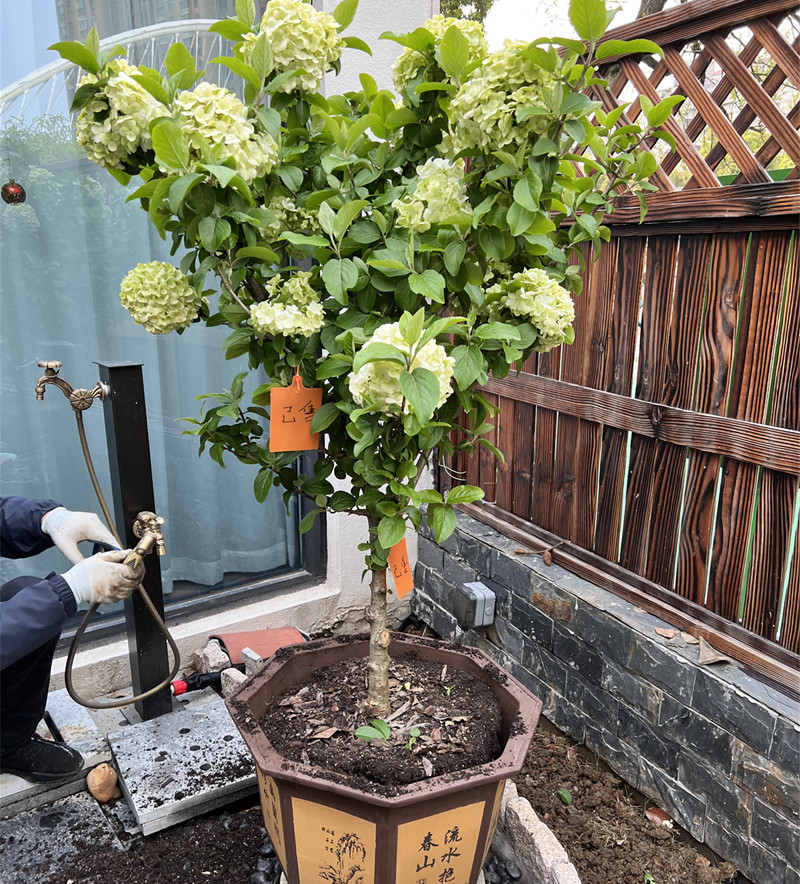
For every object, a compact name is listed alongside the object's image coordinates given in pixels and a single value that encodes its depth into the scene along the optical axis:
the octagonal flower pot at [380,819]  1.28
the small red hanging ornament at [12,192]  2.06
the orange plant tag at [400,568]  1.34
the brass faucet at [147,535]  1.58
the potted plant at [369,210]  0.97
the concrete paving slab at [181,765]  1.78
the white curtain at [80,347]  2.13
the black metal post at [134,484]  1.90
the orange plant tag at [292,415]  1.21
